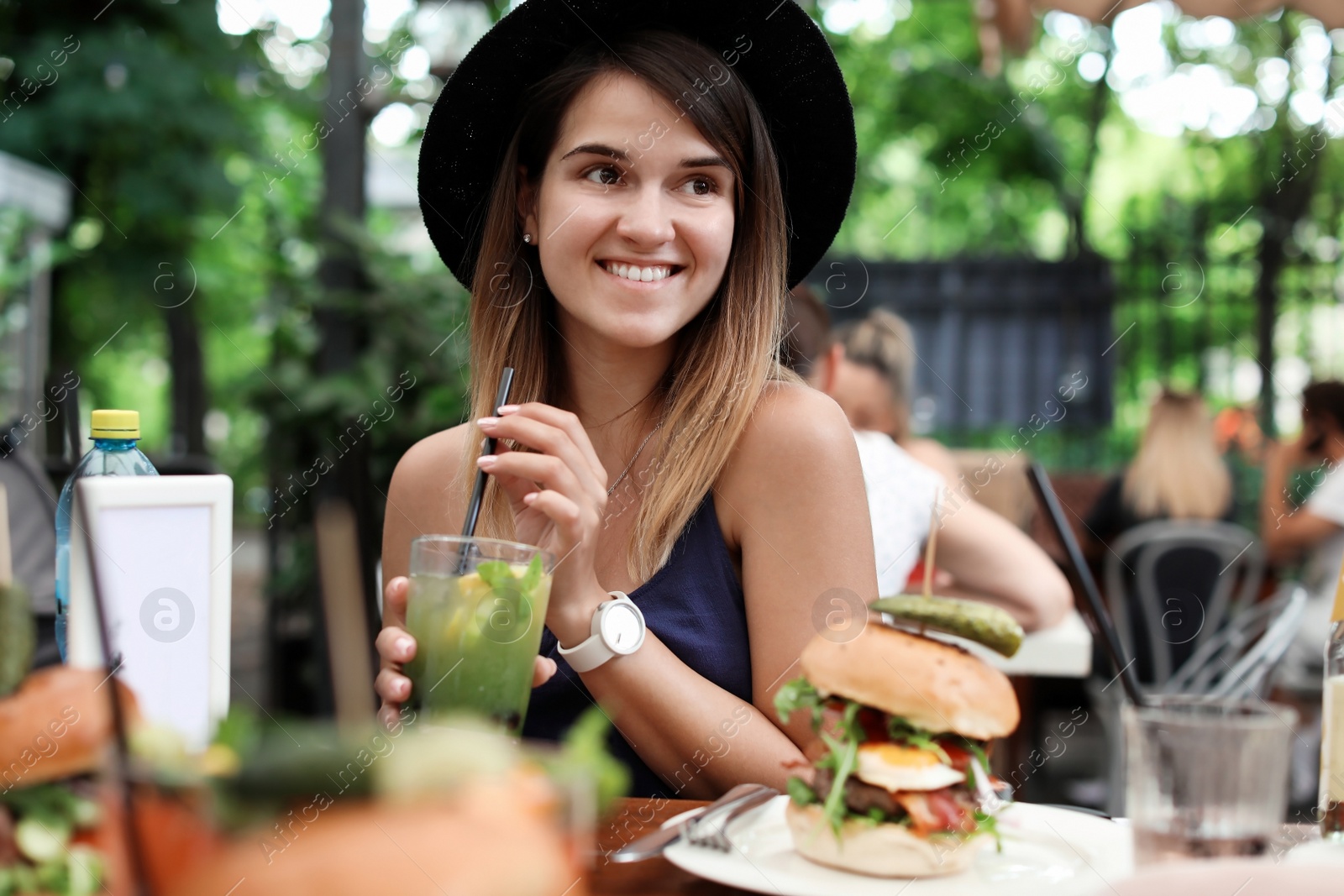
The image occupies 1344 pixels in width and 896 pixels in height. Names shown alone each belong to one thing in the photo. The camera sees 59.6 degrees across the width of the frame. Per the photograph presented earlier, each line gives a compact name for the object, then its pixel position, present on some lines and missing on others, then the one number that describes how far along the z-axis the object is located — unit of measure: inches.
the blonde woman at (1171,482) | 218.7
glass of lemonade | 45.4
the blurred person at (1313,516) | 203.2
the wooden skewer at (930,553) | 41.9
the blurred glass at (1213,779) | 36.7
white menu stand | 45.6
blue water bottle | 55.4
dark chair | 200.1
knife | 41.2
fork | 44.3
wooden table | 41.4
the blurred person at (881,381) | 163.9
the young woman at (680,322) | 72.0
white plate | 42.0
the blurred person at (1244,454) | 338.0
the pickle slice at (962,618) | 44.1
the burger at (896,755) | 44.6
